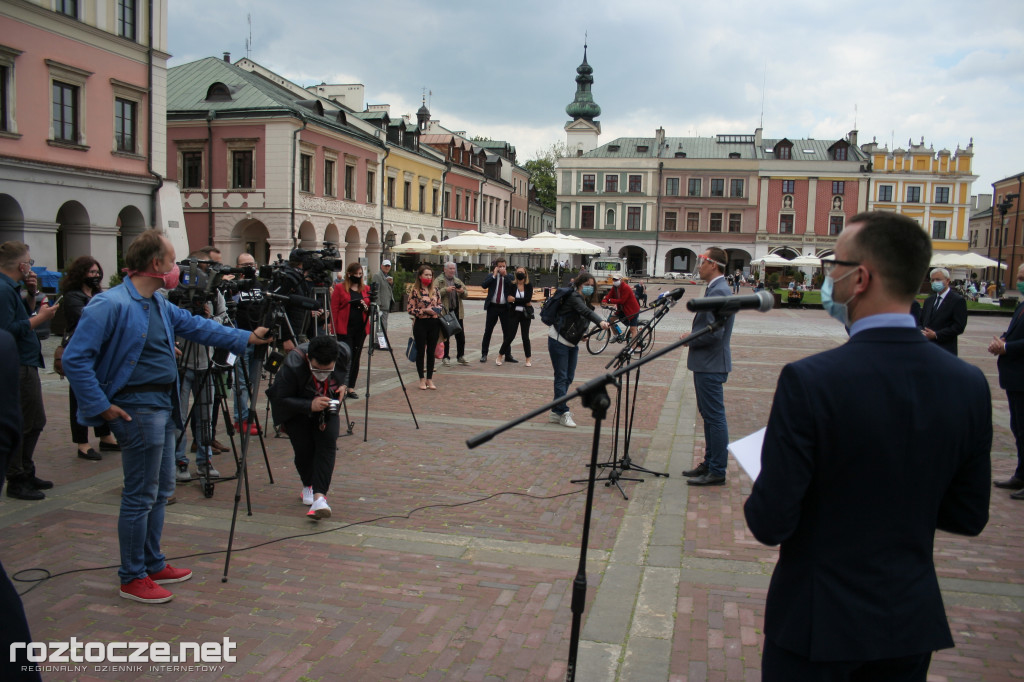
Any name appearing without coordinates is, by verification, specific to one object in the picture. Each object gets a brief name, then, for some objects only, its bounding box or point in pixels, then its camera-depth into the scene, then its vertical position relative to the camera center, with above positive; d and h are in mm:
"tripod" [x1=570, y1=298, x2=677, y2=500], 6527 -1523
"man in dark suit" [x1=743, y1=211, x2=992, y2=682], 1873 -464
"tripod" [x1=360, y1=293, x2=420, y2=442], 8469 -692
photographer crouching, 5387 -949
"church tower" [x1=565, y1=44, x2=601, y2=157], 74312 +16933
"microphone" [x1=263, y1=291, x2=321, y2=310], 5418 -226
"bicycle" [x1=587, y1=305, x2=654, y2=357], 16338 -1390
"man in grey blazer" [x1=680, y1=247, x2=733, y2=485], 6344 -752
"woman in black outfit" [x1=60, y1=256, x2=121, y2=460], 6613 -283
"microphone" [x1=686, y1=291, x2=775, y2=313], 2629 -62
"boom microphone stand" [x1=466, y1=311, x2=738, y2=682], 2609 -469
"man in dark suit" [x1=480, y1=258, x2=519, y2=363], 14078 -398
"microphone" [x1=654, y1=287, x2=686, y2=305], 6146 -118
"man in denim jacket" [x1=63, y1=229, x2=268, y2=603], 3967 -637
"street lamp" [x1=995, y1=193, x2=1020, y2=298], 39000 +4710
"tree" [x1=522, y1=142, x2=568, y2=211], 83994 +11714
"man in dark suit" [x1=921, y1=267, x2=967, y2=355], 8547 -249
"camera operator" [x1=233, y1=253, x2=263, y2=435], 6945 -524
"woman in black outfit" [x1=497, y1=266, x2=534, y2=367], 13984 -547
